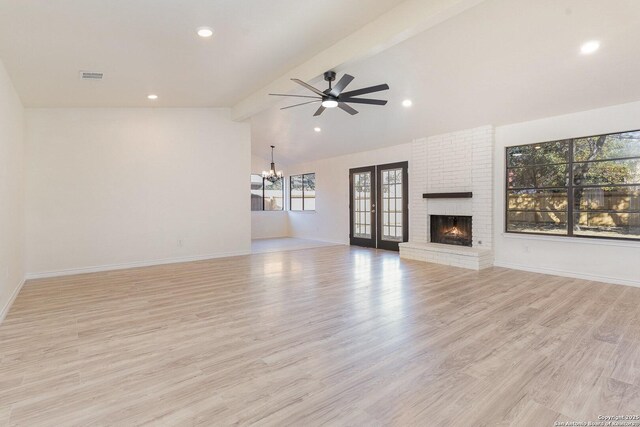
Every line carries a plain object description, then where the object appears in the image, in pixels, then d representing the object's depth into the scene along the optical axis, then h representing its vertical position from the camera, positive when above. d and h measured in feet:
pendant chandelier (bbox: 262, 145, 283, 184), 33.58 +2.89
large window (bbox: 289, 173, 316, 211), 35.25 +1.19
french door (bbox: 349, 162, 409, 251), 26.32 -0.26
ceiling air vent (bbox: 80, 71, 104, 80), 13.66 +5.30
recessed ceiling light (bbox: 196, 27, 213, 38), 10.97 +5.66
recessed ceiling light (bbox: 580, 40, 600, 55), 12.08 +5.63
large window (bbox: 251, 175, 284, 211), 36.96 +1.02
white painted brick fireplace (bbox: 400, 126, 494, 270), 20.04 +0.94
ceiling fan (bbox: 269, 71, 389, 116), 13.44 +4.55
